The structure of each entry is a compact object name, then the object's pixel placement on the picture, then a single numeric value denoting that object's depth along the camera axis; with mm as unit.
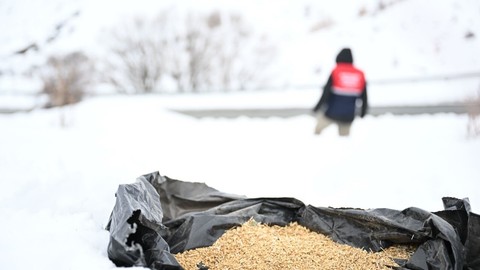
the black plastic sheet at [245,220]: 2745
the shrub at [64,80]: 9883
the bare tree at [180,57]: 14867
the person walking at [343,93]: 6352
